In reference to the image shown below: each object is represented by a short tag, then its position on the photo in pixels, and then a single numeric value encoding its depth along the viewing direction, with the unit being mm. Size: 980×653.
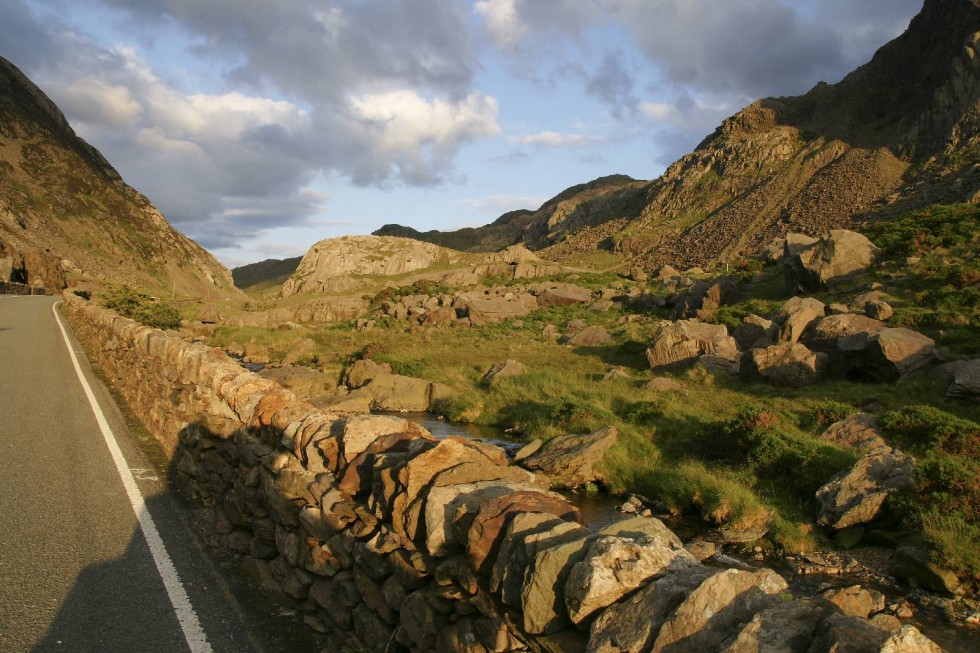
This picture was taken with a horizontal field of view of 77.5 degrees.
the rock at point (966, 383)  16312
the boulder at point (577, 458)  14836
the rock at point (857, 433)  14359
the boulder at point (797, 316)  23317
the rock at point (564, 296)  50219
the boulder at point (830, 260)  31281
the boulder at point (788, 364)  20250
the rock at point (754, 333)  24078
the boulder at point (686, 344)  24203
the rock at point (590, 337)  33156
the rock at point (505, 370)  25484
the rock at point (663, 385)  21156
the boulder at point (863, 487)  11438
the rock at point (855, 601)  5688
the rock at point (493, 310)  46431
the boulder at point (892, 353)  18719
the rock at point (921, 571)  9359
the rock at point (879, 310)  23109
